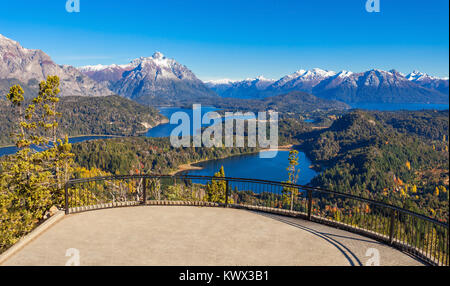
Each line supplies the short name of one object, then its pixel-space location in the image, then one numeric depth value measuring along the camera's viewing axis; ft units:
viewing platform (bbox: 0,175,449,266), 30.76
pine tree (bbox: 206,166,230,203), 153.11
